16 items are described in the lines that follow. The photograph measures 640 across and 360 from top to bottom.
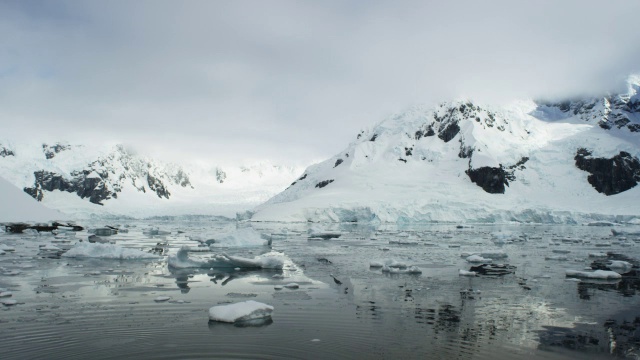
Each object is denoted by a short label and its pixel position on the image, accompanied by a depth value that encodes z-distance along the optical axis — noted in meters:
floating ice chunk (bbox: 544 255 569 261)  19.96
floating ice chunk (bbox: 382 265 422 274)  15.30
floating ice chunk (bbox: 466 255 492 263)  18.67
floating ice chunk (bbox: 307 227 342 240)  35.02
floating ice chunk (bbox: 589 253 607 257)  21.58
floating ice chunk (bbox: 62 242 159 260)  17.97
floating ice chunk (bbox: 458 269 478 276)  14.94
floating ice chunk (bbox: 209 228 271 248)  25.78
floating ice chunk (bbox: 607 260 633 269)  16.83
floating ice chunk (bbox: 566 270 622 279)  14.38
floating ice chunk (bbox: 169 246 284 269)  15.77
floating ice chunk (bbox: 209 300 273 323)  8.18
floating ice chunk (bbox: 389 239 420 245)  29.41
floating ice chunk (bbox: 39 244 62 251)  21.42
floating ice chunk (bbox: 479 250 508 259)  20.86
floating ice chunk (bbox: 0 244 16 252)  20.46
